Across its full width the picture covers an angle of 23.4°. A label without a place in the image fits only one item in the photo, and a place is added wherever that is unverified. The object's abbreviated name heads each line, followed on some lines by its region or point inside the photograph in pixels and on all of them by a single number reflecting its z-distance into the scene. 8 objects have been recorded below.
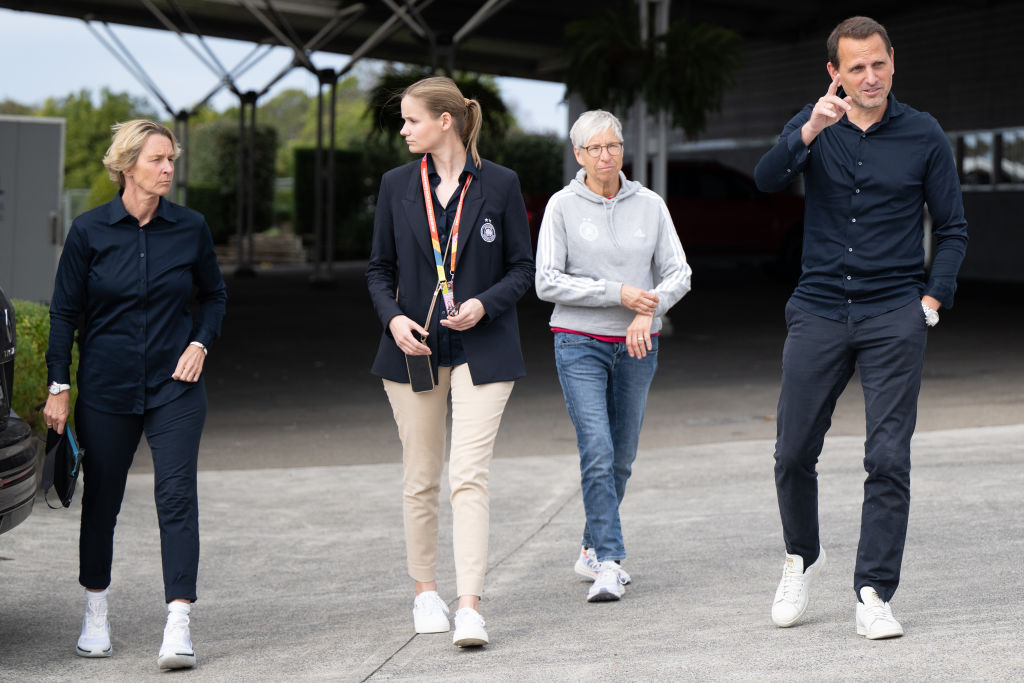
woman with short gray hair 9.13
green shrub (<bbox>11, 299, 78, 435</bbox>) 12.59
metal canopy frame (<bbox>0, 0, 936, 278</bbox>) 46.08
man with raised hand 7.77
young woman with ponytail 8.19
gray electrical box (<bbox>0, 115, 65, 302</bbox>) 20.38
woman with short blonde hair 7.95
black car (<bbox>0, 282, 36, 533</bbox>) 7.58
